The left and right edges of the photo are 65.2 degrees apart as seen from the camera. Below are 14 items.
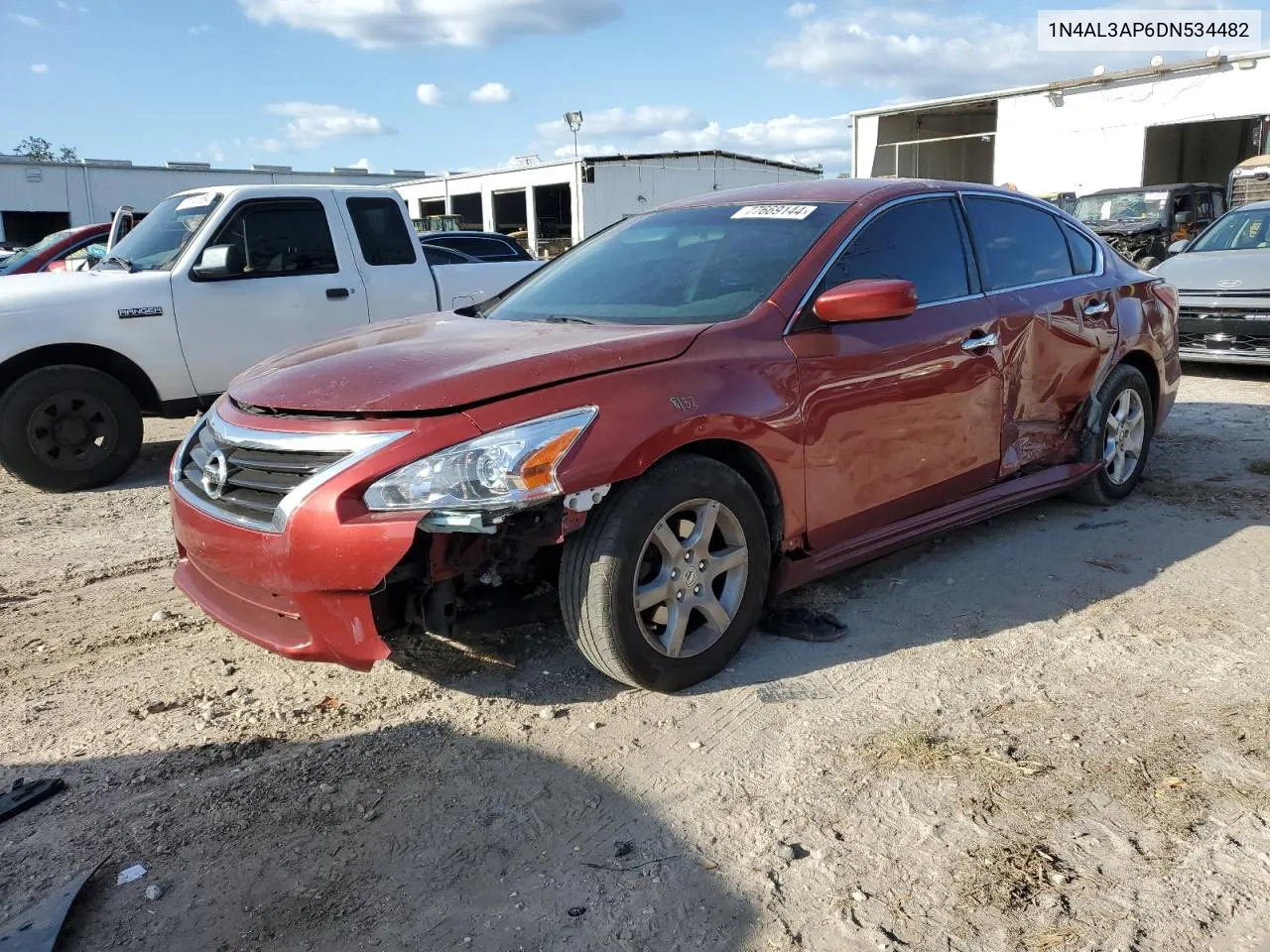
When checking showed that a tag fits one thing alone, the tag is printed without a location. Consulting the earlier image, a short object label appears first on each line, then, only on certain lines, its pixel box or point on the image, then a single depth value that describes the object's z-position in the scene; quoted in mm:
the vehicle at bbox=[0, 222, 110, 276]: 12445
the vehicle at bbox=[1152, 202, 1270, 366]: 9031
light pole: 32591
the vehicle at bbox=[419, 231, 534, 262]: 13780
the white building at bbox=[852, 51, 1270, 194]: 22203
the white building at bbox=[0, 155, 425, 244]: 38688
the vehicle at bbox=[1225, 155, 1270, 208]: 18141
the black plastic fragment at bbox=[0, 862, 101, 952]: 2184
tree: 93312
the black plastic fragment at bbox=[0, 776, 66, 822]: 2750
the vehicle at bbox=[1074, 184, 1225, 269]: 16406
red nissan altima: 2871
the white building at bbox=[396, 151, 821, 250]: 33438
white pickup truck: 6152
